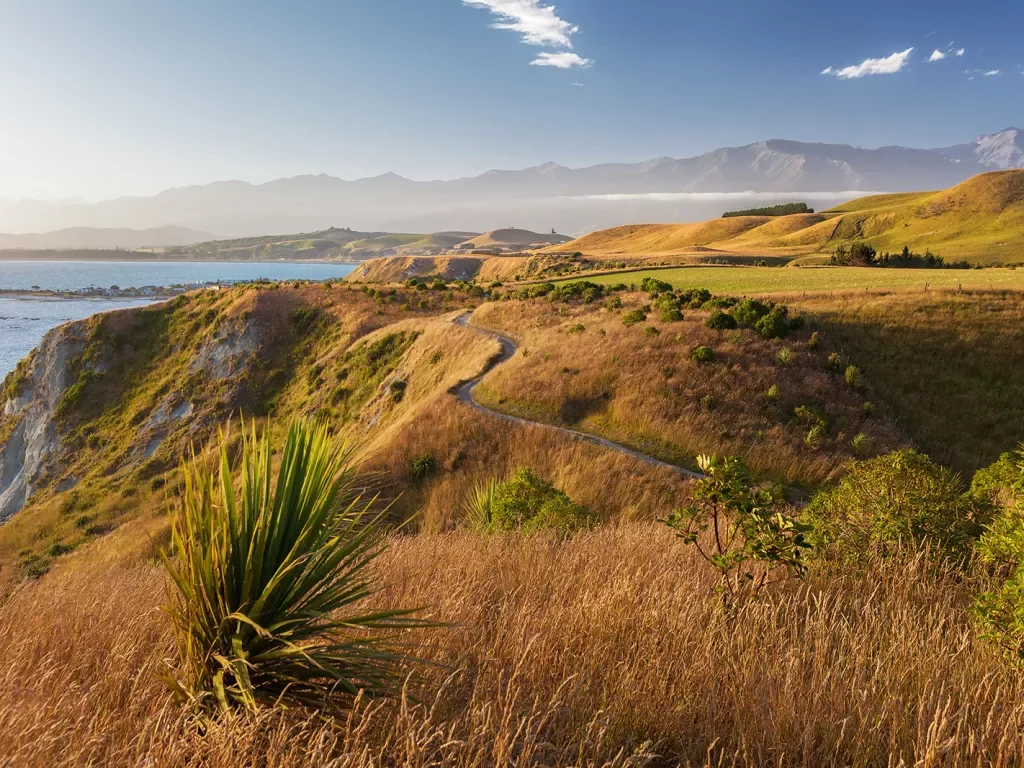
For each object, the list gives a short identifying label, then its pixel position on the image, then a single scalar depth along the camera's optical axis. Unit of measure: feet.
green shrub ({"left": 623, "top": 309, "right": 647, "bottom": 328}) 94.94
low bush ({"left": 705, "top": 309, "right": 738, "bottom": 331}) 88.22
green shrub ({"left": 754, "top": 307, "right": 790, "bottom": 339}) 86.89
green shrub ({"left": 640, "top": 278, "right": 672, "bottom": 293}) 123.26
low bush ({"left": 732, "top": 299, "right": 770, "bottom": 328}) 92.02
